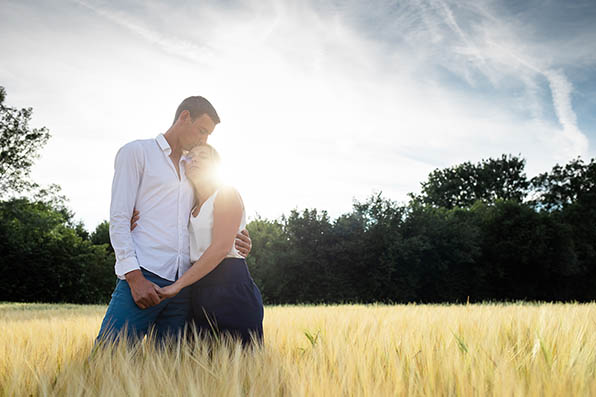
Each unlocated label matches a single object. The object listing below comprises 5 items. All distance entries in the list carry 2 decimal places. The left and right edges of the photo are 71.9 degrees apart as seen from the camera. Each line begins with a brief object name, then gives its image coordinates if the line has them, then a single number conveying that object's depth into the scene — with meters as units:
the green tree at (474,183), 49.53
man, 3.07
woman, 3.07
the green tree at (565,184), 42.82
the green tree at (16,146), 23.78
